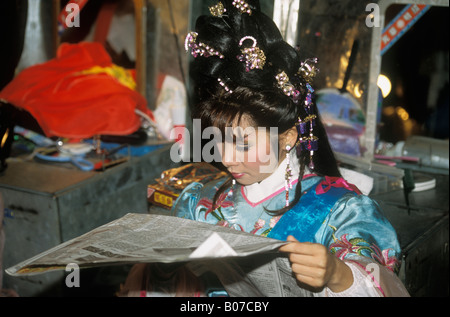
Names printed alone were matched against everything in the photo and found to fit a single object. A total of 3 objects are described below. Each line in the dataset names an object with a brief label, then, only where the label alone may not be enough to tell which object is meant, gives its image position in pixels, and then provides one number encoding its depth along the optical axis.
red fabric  3.00
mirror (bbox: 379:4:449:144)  3.13
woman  1.37
